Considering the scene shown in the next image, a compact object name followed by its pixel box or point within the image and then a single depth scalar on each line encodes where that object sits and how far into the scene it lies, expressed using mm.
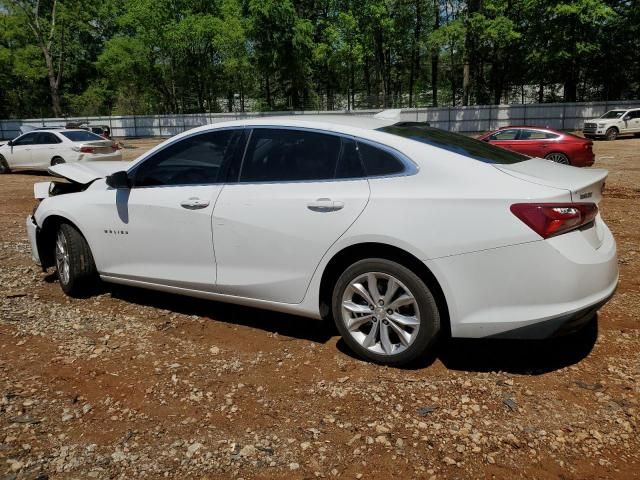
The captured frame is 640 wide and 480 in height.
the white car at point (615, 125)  26391
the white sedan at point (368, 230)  2945
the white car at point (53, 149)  15188
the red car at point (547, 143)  14688
